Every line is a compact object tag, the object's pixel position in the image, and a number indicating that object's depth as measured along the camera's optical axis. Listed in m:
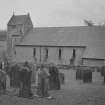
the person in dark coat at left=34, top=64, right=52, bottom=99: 11.15
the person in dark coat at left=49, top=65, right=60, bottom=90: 13.82
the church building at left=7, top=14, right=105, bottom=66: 29.38
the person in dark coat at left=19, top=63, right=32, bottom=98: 11.11
